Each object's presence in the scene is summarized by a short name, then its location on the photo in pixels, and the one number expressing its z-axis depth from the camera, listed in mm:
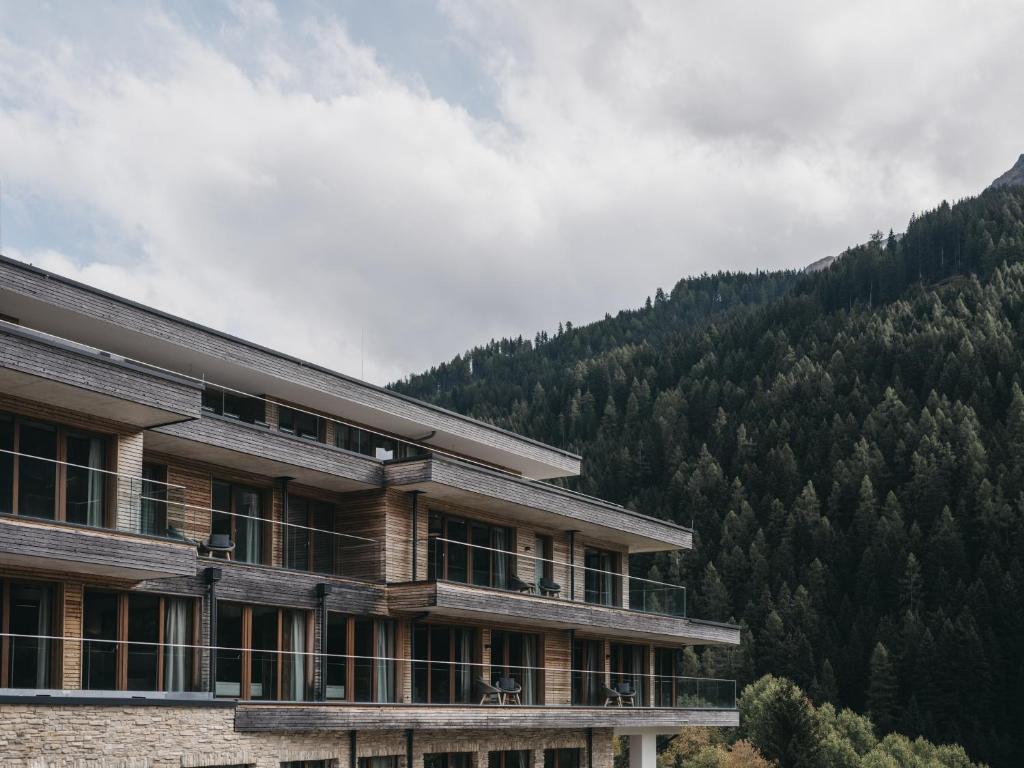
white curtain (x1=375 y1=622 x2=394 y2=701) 33031
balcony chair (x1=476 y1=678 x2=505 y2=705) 36062
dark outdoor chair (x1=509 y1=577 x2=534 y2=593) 38156
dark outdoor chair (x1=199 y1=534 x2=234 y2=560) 28922
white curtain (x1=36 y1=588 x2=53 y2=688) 24297
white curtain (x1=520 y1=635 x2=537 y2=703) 38531
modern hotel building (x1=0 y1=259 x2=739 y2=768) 24422
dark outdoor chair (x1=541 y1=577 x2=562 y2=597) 39312
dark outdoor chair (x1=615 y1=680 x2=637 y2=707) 42406
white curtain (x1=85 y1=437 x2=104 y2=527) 25297
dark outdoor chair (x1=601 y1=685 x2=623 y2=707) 42094
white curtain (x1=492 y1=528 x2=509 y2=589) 38000
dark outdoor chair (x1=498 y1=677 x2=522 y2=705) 36281
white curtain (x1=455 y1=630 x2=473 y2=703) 36031
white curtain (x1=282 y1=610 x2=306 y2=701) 30500
